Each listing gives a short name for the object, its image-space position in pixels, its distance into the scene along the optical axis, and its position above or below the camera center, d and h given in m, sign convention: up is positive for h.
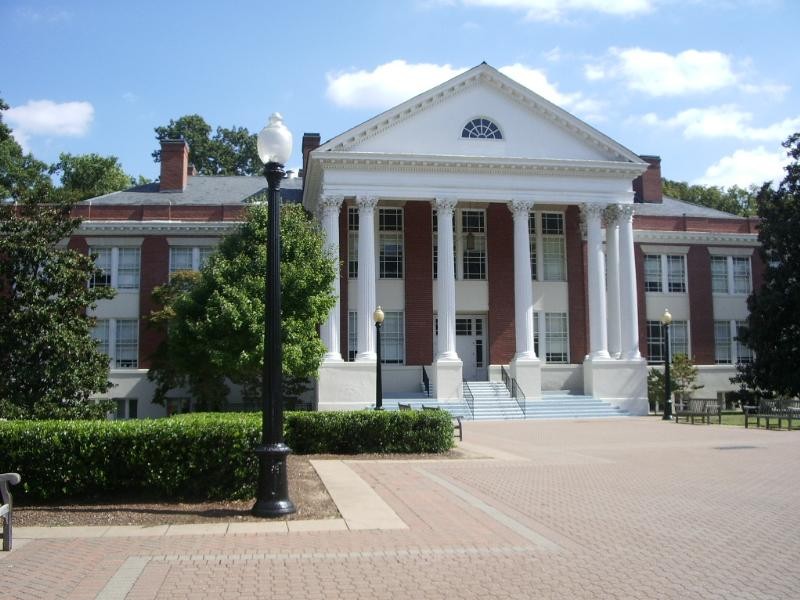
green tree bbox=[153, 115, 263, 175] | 69.75 +19.45
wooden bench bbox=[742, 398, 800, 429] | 25.02 -2.15
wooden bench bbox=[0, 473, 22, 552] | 7.82 -1.51
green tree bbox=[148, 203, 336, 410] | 24.84 +1.66
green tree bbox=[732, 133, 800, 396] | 34.22 +2.38
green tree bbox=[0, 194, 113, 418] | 23.06 +1.07
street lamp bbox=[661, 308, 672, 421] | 29.44 -1.37
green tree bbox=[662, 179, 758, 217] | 57.61 +12.01
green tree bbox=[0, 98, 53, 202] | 39.41 +10.39
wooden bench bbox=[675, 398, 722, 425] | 27.50 -2.13
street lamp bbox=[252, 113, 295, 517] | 9.63 -0.17
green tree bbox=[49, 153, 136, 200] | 55.38 +13.62
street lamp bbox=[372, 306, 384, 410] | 22.52 +0.56
